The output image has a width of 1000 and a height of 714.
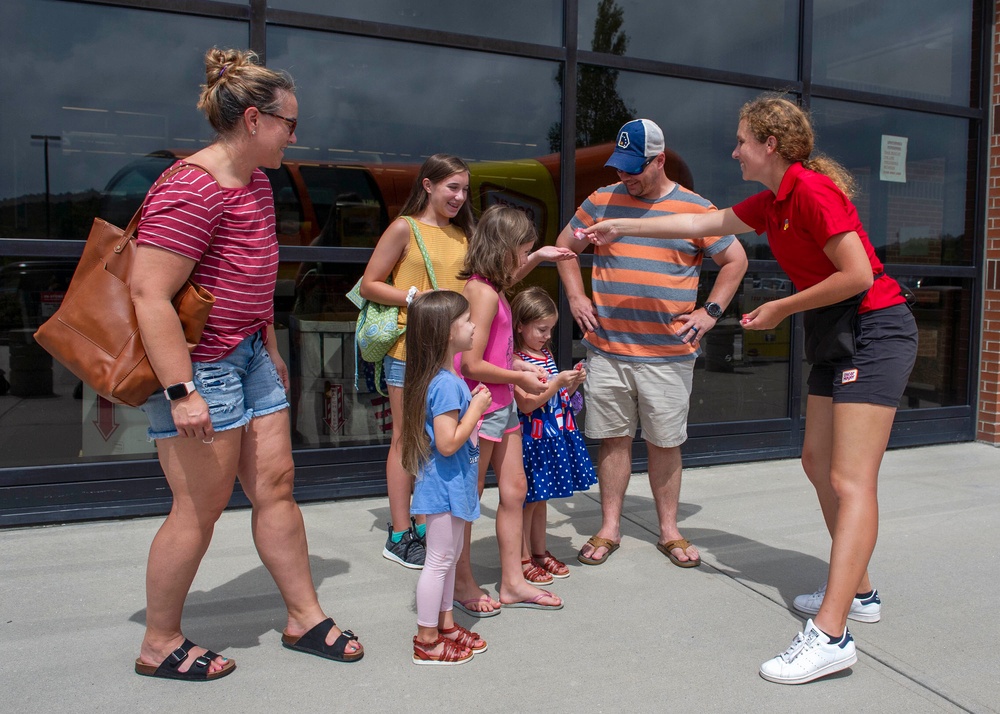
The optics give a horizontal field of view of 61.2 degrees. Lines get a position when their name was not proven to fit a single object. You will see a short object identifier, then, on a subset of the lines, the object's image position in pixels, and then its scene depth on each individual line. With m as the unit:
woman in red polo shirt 2.71
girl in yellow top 3.56
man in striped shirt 3.74
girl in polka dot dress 3.36
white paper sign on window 6.01
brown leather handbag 2.40
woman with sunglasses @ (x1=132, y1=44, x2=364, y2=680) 2.38
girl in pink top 2.96
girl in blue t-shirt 2.66
